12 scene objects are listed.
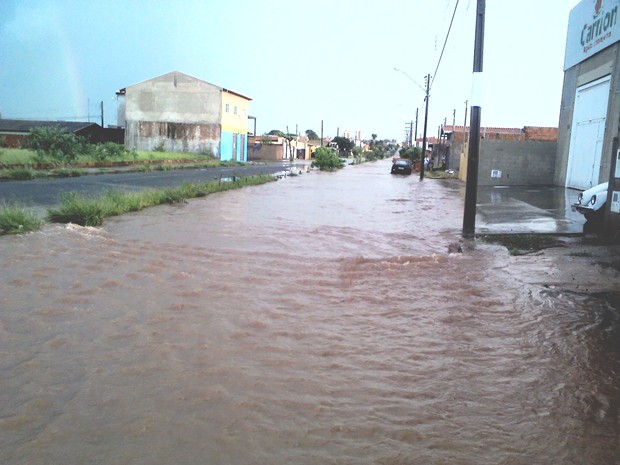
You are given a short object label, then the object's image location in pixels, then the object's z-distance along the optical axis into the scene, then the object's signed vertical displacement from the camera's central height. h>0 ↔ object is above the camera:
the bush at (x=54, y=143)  30.25 +0.04
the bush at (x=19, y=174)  22.19 -1.31
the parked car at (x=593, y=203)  10.03 -0.71
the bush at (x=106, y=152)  32.94 -0.36
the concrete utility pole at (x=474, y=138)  10.11 +0.44
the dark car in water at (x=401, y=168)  42.56 -0.78
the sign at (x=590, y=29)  19.17 +5.39
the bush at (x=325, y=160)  45.31 -0.45
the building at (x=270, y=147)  75.38 +0.74
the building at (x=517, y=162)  26.39 +0.04
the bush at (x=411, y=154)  62.26 +0.57
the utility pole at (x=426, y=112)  35.85 +3.16
